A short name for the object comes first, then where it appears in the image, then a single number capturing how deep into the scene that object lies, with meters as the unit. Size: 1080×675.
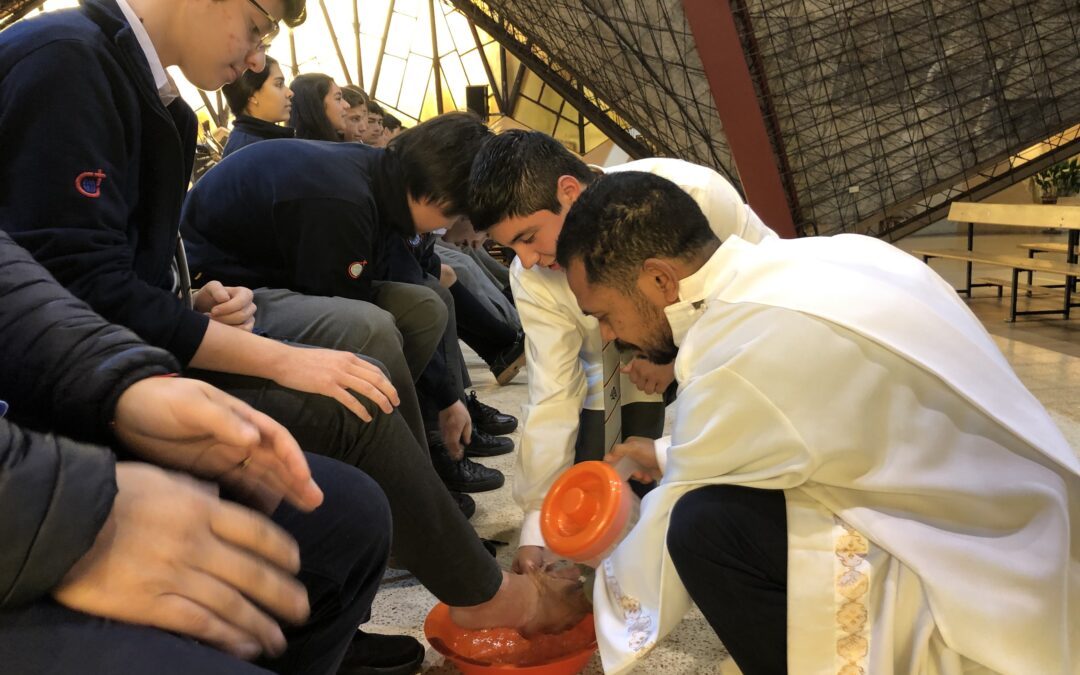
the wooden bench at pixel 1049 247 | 6.16
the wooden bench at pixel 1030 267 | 5.11
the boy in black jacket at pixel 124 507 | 0.59
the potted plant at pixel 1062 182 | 8.09
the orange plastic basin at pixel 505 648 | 1.47
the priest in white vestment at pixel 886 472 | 1.14
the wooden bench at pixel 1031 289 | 6.68
